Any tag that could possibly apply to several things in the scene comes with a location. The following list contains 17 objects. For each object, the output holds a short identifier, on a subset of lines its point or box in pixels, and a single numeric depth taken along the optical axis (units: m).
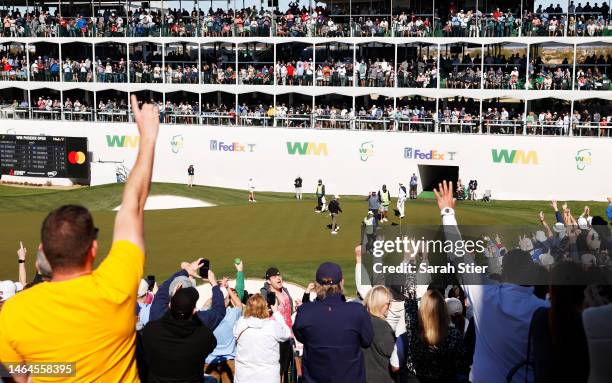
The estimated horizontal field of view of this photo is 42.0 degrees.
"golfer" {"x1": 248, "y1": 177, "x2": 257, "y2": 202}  37.25
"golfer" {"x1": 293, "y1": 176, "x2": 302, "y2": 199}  37.88
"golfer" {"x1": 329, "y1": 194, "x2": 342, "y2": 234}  26.66
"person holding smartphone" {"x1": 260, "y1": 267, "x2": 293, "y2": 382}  9.60
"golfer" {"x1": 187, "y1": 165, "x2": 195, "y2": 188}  41.91
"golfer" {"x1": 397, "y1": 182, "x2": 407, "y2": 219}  29.81
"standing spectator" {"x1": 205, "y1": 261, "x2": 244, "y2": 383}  8.50
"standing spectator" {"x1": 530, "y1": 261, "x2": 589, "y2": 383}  4.35
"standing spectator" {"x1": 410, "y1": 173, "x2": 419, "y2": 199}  37.59
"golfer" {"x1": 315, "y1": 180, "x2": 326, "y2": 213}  30.86
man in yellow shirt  3.76
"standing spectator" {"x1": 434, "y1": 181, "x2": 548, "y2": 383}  4.80
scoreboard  41.78
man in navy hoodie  6.30
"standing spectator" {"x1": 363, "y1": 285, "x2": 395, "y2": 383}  6.72
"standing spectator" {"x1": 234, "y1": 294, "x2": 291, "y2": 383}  7.11
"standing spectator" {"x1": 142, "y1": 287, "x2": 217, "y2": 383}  5.77
